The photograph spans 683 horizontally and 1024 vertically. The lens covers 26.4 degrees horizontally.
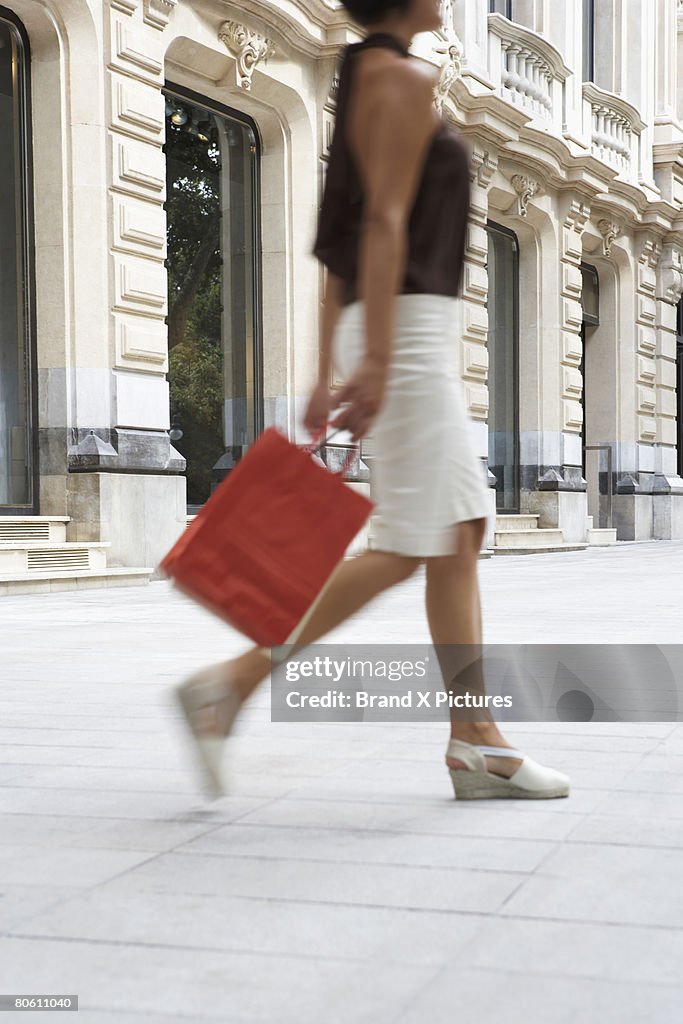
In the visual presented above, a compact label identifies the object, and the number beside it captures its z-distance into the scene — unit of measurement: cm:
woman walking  296
